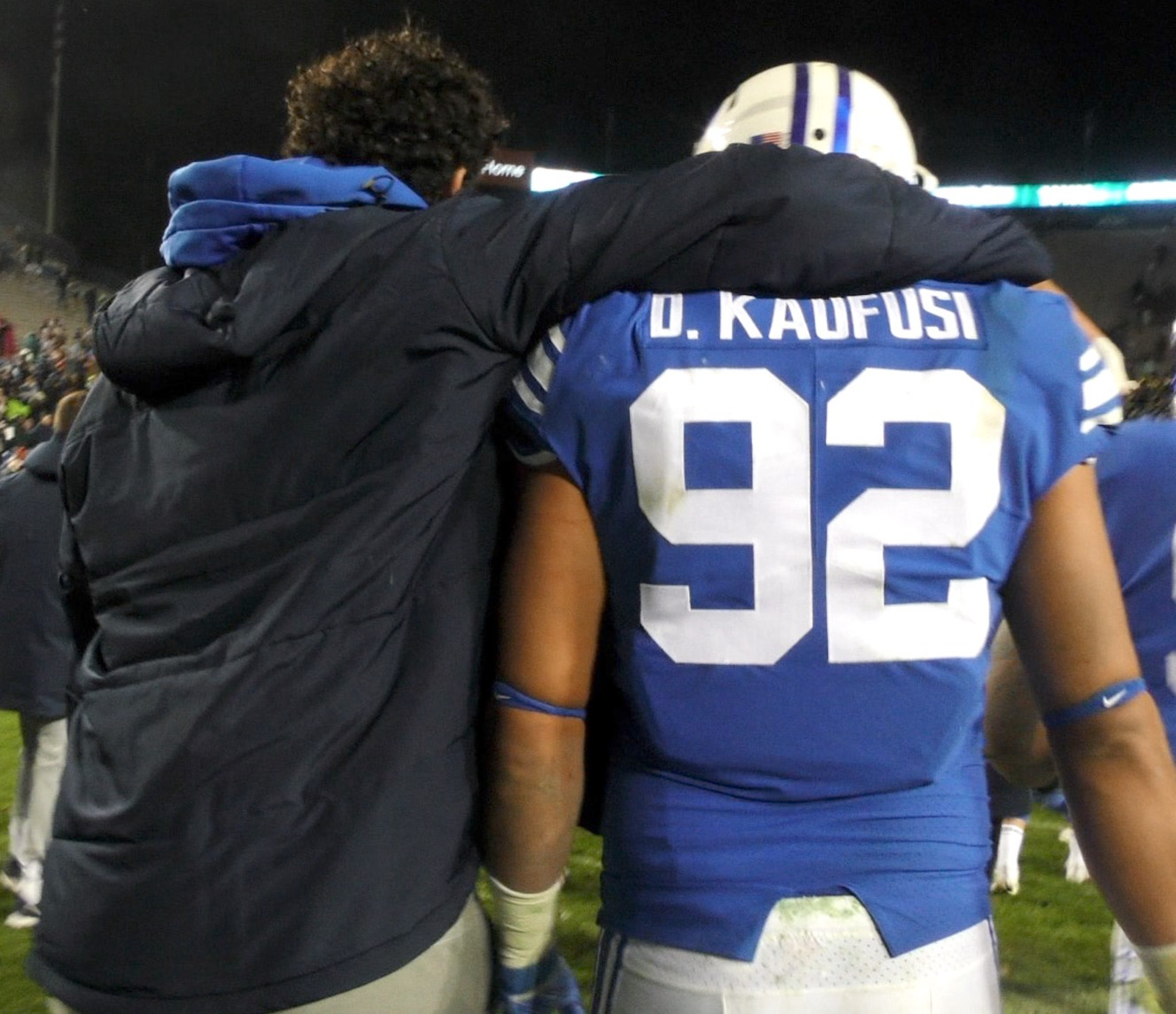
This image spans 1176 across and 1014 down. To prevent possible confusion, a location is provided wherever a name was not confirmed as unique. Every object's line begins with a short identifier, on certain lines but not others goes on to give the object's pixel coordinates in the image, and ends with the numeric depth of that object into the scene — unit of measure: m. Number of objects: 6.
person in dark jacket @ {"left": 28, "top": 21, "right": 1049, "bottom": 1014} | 1.10
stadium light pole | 19.50
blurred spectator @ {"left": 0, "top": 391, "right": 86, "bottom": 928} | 3.97
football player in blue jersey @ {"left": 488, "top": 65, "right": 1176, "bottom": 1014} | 1.11
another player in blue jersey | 1.68
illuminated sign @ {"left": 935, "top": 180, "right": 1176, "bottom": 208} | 18.00
